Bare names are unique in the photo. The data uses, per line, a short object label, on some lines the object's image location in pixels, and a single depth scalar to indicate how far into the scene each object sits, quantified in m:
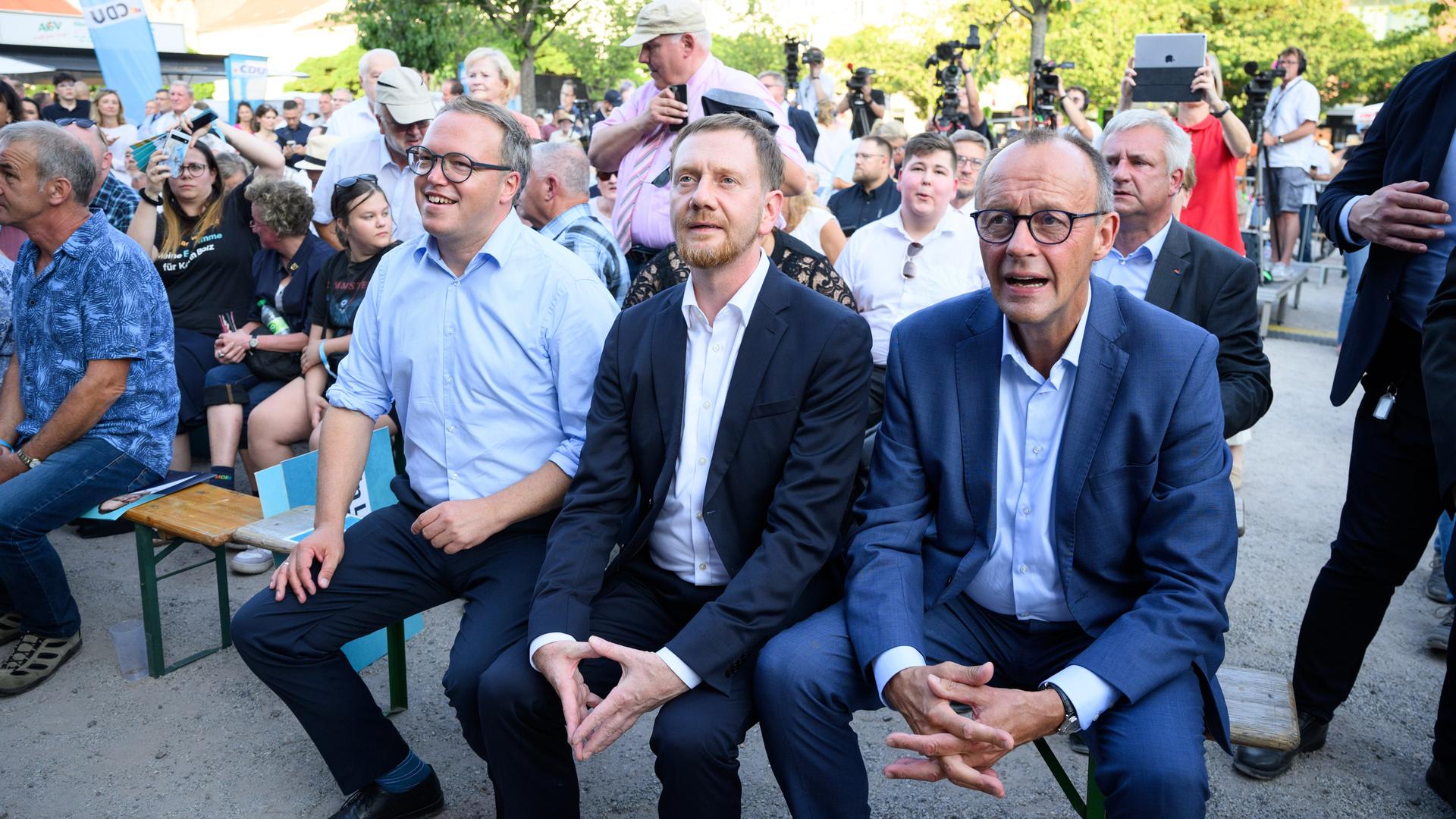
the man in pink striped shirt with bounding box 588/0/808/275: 4.08
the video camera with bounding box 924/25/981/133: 9.10
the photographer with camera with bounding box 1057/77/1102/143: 7.34
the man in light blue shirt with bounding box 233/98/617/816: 2.60
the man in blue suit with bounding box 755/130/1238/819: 1.96
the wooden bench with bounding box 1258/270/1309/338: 8.29
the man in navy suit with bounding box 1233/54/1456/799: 2.58
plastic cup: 3.50
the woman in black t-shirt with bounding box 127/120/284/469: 5.22
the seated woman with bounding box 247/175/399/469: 4.55
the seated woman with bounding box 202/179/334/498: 4.84
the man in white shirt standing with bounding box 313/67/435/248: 4.99
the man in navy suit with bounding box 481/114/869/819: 2.16
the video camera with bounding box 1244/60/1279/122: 8.29
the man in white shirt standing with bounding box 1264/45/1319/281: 9.93
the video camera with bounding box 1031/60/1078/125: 7.78
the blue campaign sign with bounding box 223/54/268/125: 17.16
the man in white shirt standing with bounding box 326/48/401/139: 6.82
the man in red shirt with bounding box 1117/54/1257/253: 5.74
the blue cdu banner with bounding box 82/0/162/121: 9.90
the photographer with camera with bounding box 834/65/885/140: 10.07
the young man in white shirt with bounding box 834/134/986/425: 4.60
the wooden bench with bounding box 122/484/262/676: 3.31
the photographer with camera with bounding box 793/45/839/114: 10.70
